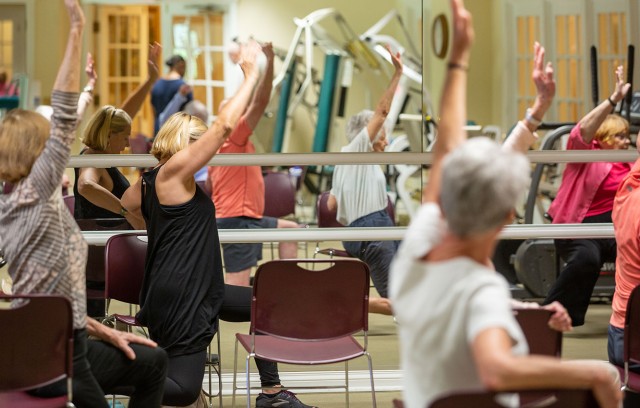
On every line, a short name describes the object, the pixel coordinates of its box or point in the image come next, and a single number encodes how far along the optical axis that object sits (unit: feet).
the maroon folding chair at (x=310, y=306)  23.39
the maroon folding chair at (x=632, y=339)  20.61
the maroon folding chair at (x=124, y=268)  25.00
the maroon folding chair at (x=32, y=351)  17.54
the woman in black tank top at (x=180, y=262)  21.21
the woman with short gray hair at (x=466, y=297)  11.17
